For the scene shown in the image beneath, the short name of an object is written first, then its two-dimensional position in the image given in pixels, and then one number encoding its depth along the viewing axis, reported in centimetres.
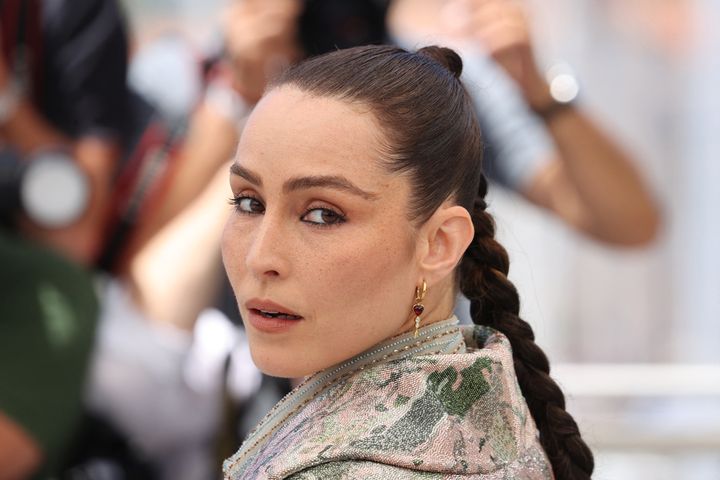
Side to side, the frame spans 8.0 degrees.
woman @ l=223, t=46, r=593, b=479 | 344
